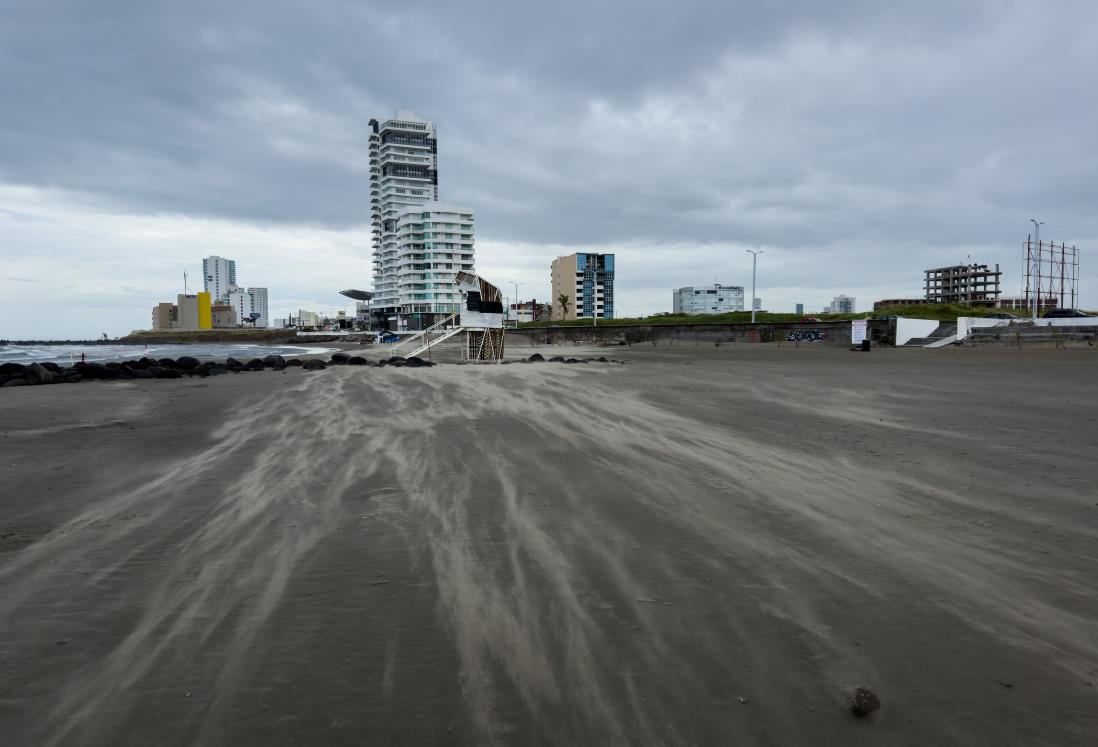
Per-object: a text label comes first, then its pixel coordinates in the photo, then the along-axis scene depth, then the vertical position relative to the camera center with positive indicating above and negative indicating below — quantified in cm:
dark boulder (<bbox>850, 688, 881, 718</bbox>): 266 -173
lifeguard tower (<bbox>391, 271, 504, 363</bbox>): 3397 +151
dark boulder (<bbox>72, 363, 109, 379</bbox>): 2306 -86
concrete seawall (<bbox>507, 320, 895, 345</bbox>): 5038 +130
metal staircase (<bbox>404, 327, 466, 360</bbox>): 3319 +33
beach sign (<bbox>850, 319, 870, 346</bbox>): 4209 +98
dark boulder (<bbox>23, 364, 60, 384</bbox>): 2088 -93
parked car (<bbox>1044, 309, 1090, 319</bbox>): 4853 +259
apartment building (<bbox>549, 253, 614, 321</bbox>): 15638 +1780
